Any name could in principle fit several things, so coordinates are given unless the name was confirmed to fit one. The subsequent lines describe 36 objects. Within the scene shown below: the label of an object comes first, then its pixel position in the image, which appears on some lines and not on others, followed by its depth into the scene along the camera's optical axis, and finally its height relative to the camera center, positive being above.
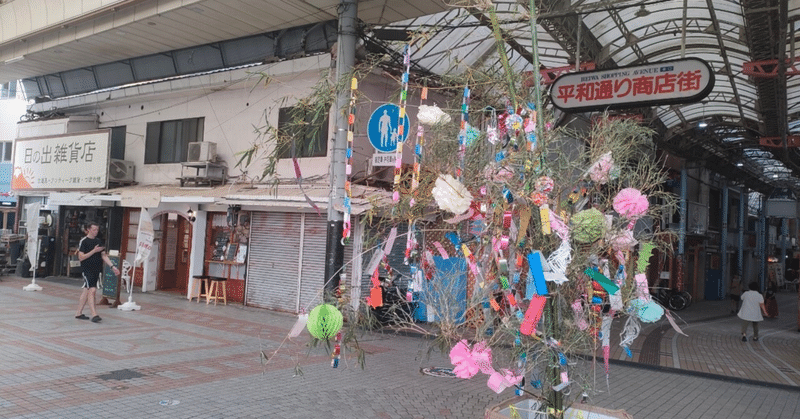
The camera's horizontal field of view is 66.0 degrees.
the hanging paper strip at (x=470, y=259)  3.54 -0.11
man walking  10.66 -0.75
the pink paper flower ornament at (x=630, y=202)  3.46 +0.26
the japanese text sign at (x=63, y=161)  16.44 +1.55
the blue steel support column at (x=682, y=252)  23.80 -0.04
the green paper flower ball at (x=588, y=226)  3.19 +0.10
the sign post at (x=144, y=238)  13.10 -0.36
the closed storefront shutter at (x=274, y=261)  13.75 -0.75
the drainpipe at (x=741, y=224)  32.72 +1.60
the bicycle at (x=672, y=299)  21.39 -1.70
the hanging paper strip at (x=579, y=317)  3.46 -0.40
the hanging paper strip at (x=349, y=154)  3.93 +0.52
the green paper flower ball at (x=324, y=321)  3.55 -0.52
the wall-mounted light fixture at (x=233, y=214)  14.26 +0.27
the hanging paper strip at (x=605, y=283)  3.21 -0.19
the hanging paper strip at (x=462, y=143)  3.62 +0.57
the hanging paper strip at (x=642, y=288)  3.62 -0.23
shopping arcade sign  7.86 +2.20
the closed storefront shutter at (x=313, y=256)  13.28 -0.55
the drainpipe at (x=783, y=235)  43.38 +1.52
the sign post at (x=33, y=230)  16.56 -0.42
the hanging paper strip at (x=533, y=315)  3.13 -0.37
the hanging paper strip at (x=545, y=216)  3.19 +0.14
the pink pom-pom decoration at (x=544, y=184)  3.19 +0.31
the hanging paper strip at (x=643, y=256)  3.73 -0.04
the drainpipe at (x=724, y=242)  30.05 +0.55
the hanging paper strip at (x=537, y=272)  3.07 -0.15
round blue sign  11.71 +2.05
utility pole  10.91 +1.31
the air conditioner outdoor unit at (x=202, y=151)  14.78 +1.76
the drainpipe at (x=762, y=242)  37.66 +0.82
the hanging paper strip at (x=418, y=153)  3.69 +0.51
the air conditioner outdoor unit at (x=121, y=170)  17.03 +1.37
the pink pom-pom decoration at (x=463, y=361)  3.25 -0.65
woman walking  13.77 -1.17
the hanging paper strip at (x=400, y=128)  3.75 +0.68
